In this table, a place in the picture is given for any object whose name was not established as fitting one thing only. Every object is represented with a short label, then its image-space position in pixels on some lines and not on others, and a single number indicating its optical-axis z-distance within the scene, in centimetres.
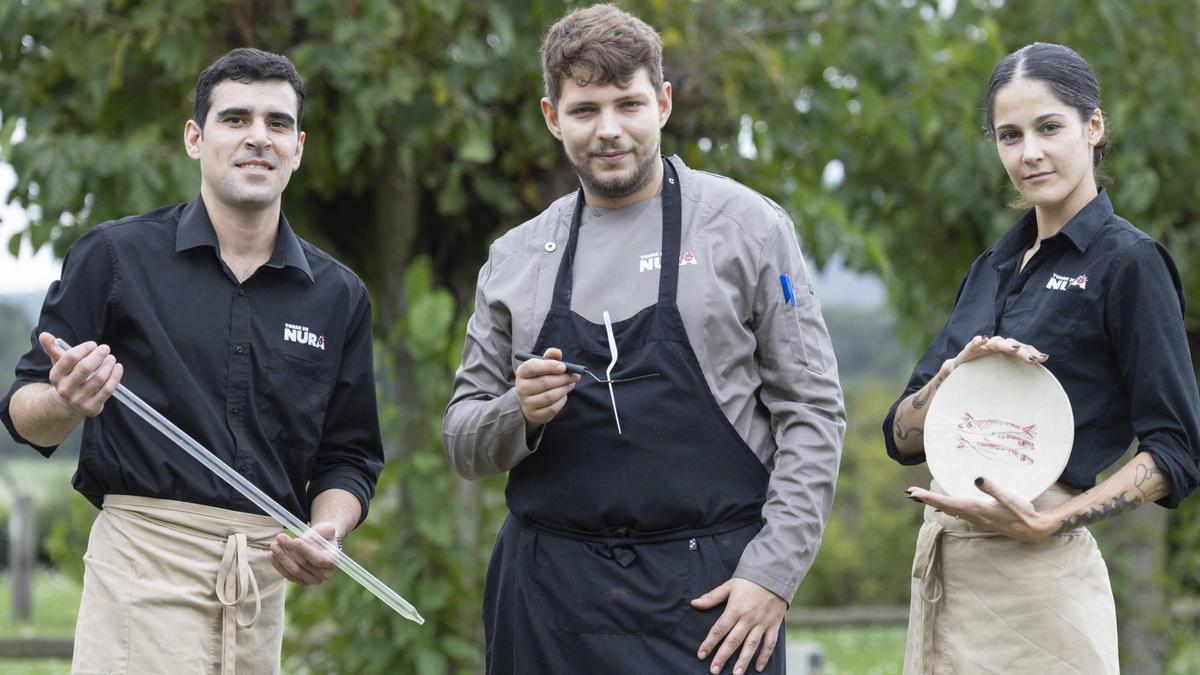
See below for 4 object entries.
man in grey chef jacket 582
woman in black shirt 584
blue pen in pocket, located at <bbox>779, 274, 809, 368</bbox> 597
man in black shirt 616
